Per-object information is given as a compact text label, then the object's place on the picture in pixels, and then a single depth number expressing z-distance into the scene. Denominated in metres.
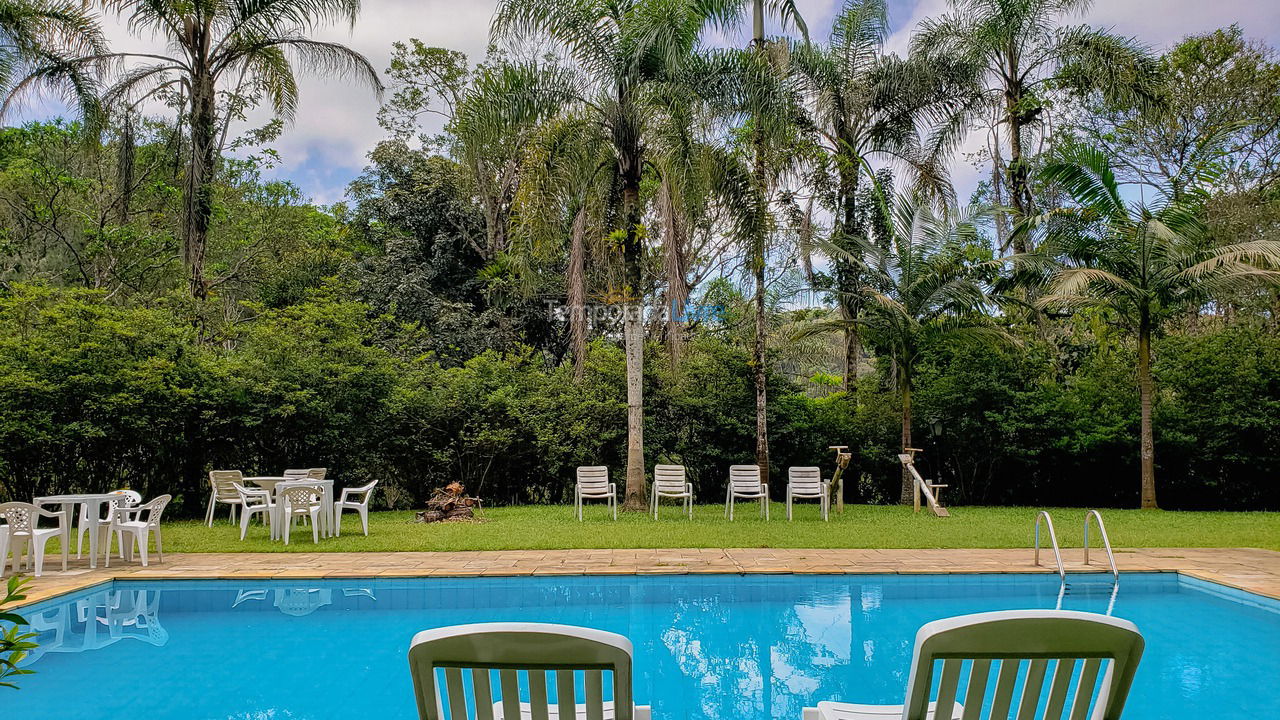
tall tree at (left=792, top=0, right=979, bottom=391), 16.23
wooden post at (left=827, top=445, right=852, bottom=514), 12.83
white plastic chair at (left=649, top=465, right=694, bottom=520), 12.59
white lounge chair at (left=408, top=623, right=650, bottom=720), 2.09
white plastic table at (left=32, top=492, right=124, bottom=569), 7.94
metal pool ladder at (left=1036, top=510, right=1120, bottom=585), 7.21
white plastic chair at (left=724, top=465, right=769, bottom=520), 12.79
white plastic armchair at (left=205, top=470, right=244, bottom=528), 11.24
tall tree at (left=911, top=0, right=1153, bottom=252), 15.78
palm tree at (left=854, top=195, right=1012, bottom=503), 14.30
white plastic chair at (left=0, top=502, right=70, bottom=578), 7.26
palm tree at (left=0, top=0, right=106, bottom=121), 13.47
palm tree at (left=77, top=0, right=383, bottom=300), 13.34
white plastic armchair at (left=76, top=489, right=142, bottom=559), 8.02
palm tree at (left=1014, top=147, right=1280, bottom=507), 13.67
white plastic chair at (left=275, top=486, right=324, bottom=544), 9.59
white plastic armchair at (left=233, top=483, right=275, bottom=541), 9.95
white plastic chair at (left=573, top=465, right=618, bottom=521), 12.58
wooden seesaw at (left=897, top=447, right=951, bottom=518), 13.38
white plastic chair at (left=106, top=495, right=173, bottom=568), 8.08
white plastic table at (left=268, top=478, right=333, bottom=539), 10.02
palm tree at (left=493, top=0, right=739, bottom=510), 12.48
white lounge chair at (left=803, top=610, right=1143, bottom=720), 2.20
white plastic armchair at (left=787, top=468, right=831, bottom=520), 12.62
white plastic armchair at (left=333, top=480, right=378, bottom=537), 10.44
